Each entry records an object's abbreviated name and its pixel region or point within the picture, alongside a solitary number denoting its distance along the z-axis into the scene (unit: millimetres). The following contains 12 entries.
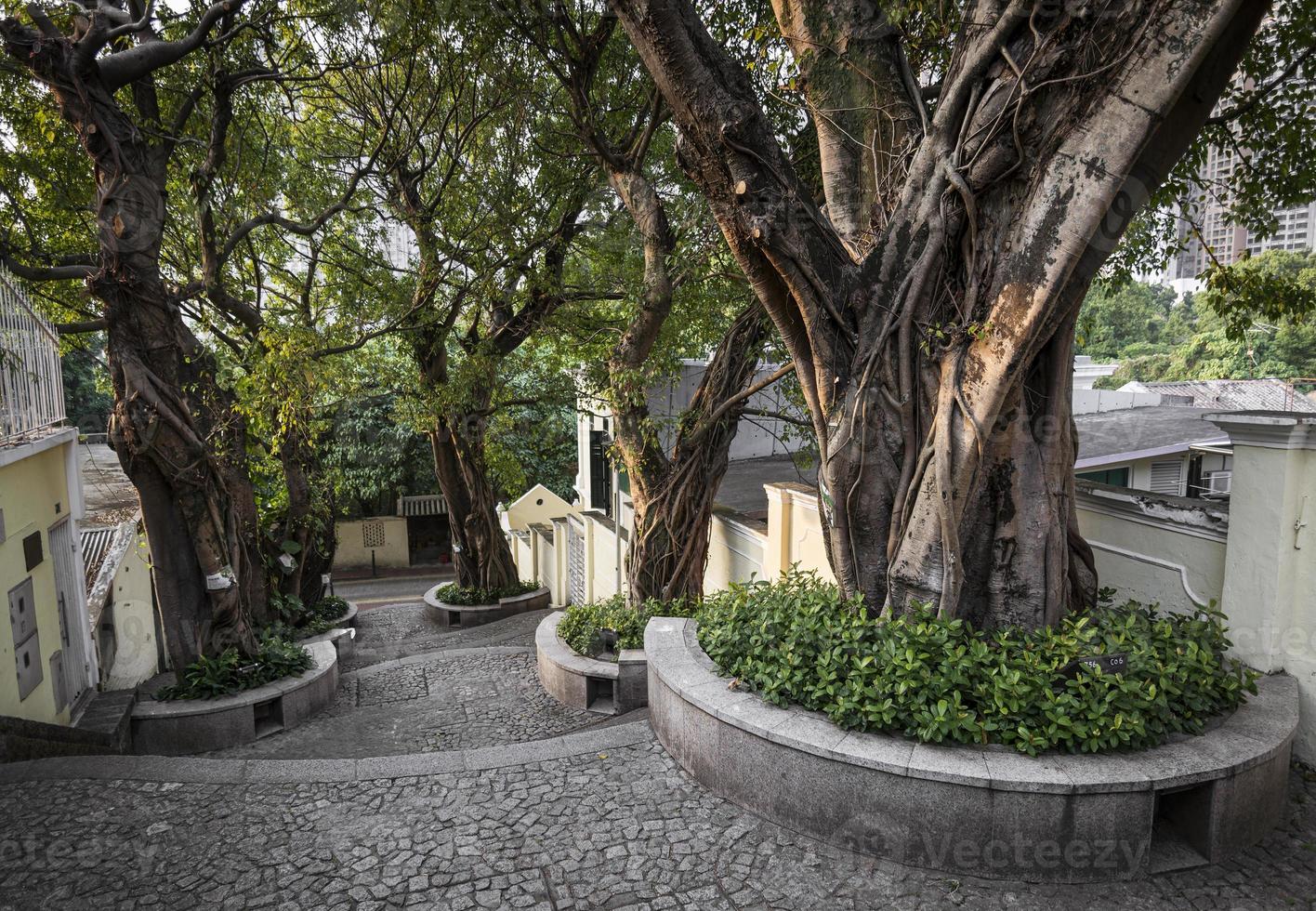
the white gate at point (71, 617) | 6891
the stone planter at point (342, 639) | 10896
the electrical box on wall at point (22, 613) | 5934
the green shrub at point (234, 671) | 6582
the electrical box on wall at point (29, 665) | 5902
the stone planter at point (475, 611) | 14500
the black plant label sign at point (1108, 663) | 3943
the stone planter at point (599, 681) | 7441
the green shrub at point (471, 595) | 14898
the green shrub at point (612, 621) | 7848
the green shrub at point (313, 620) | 9745
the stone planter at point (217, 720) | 6285
